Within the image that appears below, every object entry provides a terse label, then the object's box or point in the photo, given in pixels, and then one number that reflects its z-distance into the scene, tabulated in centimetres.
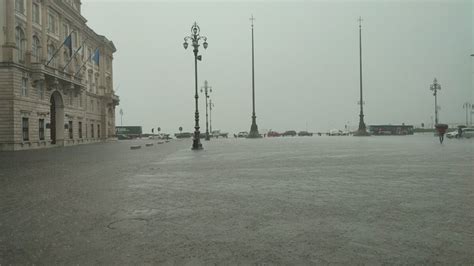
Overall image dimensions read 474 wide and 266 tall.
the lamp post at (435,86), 6575
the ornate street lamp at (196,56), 2766
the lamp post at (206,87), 6906
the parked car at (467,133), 5372
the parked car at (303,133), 10788
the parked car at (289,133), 10812
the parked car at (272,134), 10344
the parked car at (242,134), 9806
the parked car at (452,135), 5412
